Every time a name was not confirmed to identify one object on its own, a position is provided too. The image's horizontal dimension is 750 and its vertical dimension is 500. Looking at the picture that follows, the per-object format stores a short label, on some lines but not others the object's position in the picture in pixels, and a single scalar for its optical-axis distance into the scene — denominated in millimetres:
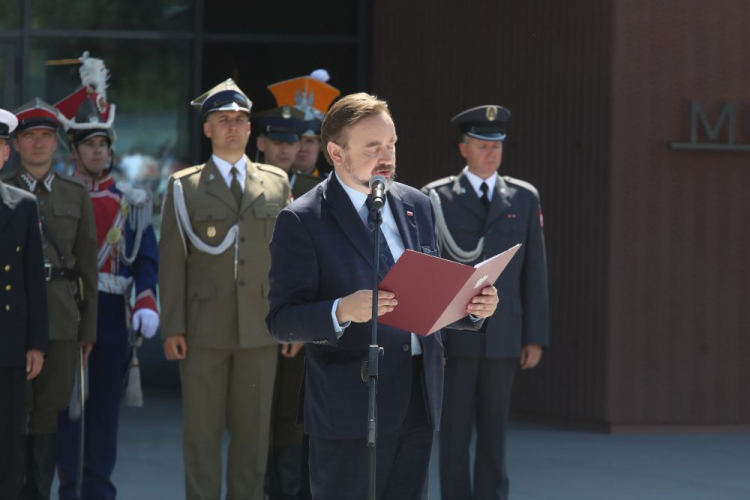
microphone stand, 7496
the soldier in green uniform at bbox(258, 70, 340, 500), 13437
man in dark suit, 7988
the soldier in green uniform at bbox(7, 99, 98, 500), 12719
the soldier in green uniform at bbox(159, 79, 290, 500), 12344
